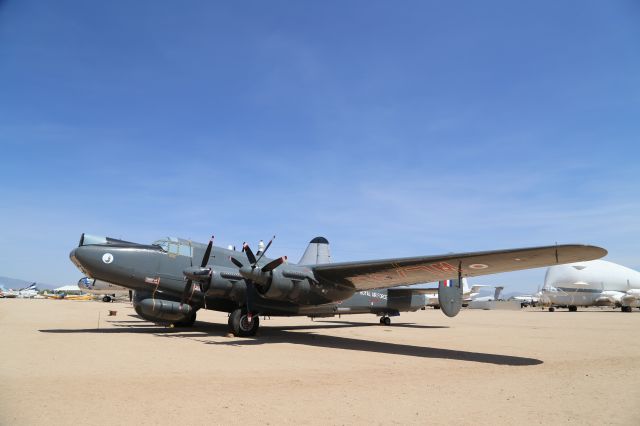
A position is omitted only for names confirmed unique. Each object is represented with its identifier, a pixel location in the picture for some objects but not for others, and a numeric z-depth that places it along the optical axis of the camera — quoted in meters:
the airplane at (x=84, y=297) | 86.55
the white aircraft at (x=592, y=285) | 62.00
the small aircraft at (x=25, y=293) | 100.54
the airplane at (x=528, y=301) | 94.93
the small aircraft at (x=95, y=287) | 52.53
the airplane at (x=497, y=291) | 108.72
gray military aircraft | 14.64
